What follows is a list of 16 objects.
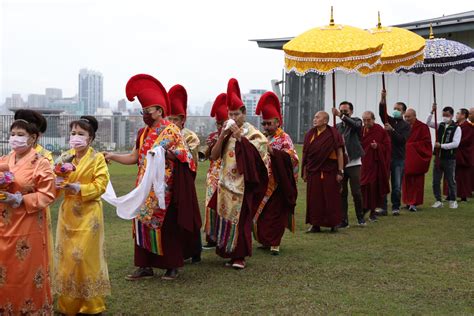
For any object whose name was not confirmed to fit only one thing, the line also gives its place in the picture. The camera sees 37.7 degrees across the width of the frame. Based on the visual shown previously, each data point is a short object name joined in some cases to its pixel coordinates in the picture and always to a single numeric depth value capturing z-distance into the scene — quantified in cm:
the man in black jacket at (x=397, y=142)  1191
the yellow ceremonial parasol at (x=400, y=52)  1085
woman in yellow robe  553
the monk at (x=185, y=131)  778
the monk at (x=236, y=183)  755
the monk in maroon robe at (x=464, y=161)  1347
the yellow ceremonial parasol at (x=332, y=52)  942
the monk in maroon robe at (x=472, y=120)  1406
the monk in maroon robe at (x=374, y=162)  1139
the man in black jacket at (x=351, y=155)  1035
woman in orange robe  491
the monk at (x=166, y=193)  683
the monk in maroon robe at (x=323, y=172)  963
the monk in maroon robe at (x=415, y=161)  1237
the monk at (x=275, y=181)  838
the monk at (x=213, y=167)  811
